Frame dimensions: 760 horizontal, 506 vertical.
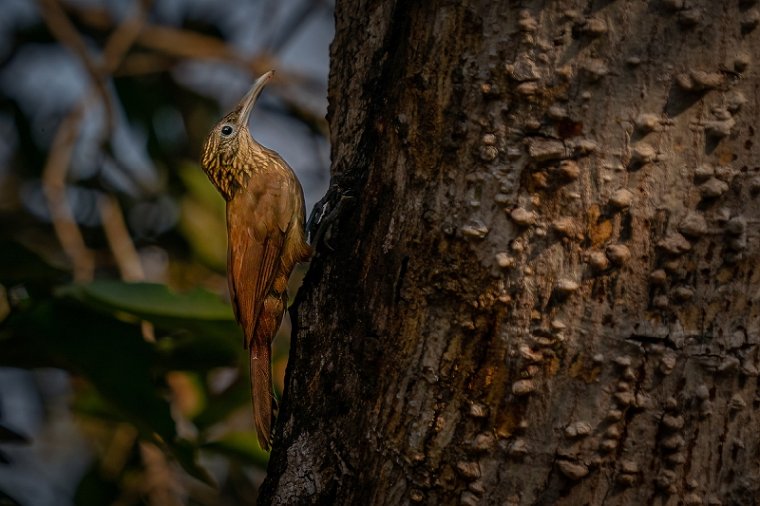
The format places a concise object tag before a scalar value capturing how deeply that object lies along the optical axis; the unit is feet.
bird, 19.60
